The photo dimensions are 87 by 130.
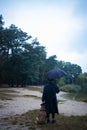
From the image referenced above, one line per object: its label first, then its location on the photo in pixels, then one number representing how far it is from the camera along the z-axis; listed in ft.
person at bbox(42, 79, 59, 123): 13.83
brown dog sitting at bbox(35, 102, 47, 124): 13.77
